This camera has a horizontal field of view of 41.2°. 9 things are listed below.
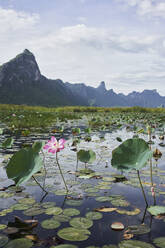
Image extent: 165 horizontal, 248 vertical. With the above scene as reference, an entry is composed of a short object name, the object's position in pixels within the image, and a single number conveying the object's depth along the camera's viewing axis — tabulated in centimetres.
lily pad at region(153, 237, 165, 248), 146
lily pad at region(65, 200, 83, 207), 212
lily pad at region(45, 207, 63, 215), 193
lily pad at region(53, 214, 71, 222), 181
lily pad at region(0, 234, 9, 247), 149
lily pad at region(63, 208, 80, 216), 193
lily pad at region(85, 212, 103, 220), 184
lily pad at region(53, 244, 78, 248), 145
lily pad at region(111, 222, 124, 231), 167
